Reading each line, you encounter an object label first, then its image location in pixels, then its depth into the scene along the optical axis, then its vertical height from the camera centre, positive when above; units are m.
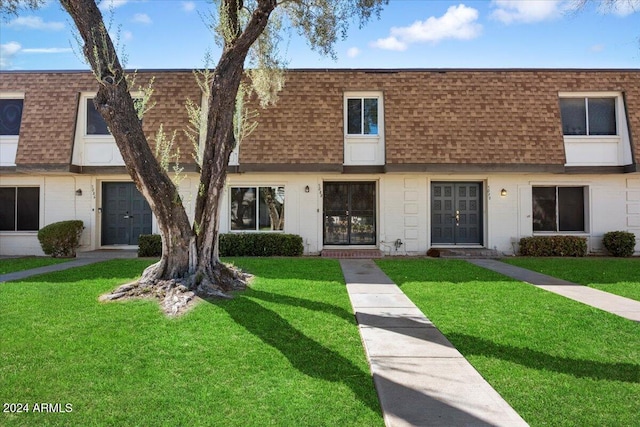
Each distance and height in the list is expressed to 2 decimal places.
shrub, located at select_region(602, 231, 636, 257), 13.52 -0.66
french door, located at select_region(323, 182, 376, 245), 14.85 +0.34
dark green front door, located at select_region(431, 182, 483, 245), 14.66 +0.36
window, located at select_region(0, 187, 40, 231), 14.54 +0.50
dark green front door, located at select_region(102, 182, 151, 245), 14.74 +0.33
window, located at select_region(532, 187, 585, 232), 14.50 +0.45
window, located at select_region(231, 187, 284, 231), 14.38 +0.51
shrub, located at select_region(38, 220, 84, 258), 13.21 -0.47
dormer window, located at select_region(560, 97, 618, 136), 14.22 +3.46
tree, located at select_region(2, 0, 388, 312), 6.91 +1.23
